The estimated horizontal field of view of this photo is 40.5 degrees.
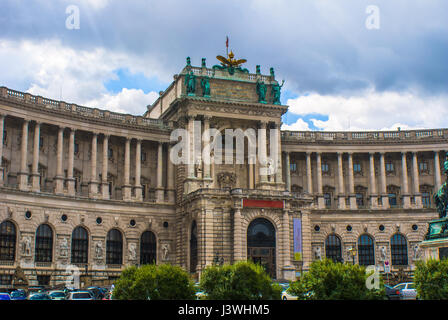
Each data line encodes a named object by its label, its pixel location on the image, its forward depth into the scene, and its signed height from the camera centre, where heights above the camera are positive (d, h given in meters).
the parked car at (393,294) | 45.94 -2.58
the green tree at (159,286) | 33.84 -1.37
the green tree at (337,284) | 30.95 -1.25
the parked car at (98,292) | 50.66 -2.60
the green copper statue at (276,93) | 80.19 +21.88
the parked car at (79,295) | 44.58 -2.46
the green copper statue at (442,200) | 40.28 +3.89
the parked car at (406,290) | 46.81 -2.42
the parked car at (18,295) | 44.95 -2.49
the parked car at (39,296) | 43.44 -2.47
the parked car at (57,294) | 47.05 -2.54
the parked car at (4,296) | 40.53 -2.27
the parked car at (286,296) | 45.37 -2.69
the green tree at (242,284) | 33.03 -1.31
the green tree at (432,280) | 32.06 -1.10
